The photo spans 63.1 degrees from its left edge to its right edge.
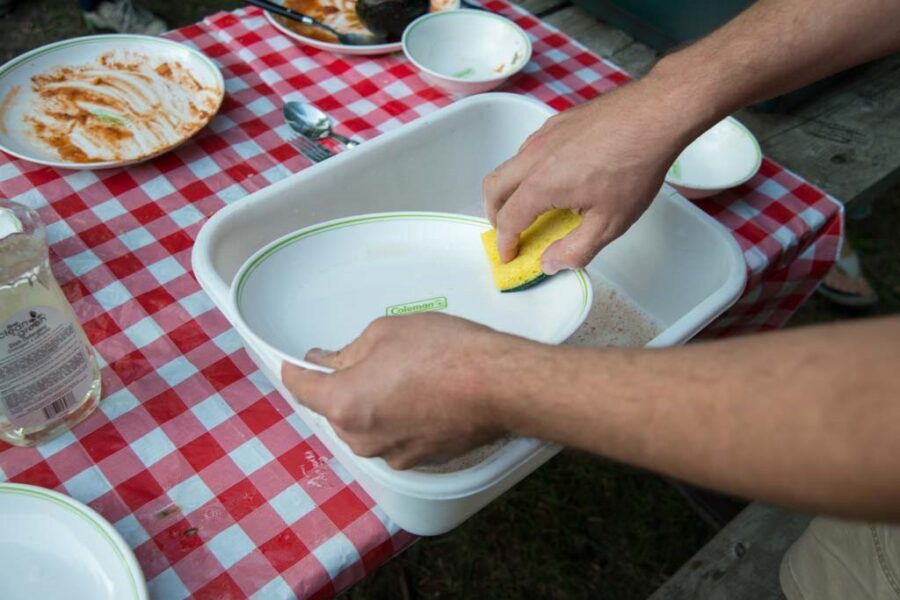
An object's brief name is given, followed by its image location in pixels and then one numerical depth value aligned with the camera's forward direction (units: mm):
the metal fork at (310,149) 1055
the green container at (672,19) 1295
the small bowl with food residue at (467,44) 1221
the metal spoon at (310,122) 1088
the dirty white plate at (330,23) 1225
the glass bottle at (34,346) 613
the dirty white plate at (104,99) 1011
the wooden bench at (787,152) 952
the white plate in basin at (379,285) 760
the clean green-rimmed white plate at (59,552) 591
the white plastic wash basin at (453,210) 635
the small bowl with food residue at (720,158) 1067
